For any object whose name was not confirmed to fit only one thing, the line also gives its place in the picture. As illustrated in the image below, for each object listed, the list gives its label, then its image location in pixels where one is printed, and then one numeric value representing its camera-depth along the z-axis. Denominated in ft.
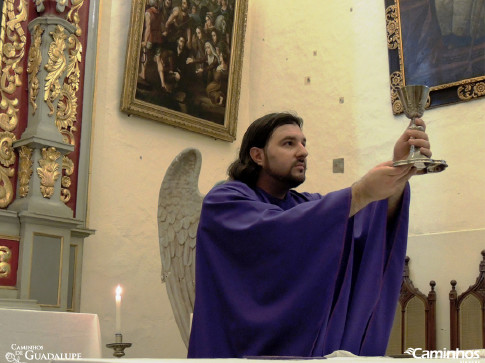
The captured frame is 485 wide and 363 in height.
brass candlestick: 11.28
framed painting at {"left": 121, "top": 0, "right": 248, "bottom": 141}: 19.92
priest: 7.13
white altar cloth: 10.24
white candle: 11.68
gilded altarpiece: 15.78
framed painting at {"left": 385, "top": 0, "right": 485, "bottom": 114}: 18.97
